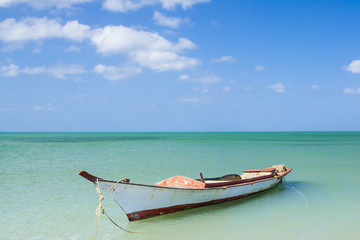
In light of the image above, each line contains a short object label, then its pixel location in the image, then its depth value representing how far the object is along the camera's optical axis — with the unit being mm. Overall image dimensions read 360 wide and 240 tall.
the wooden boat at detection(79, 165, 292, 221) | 8625
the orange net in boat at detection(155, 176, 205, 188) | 10382
